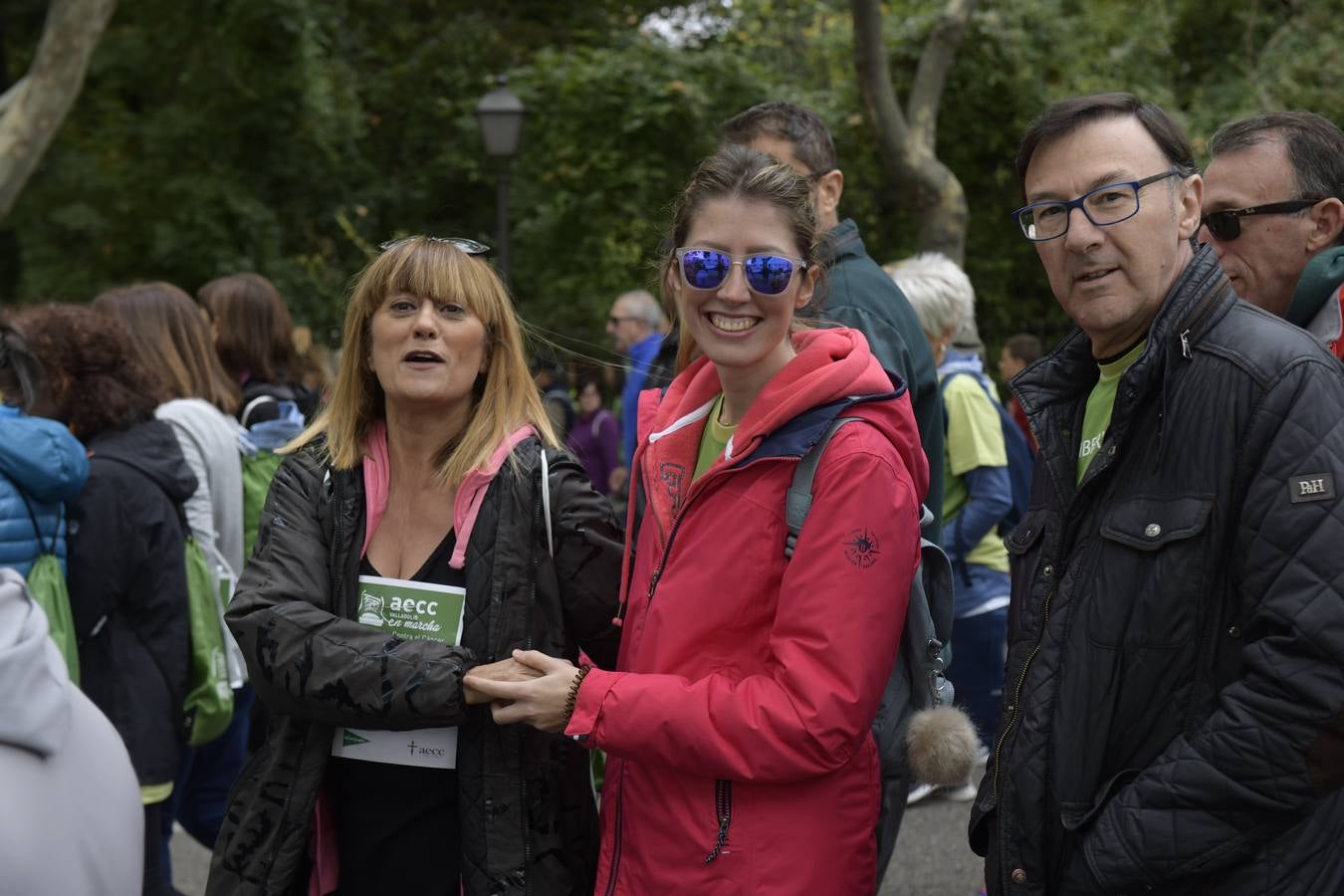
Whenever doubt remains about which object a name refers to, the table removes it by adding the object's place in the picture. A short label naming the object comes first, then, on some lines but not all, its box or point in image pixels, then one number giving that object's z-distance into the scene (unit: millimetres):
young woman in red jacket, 2281
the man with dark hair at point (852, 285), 3418
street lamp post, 11508
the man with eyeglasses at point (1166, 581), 1909
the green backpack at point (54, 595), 3990
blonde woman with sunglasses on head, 2629
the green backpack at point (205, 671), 4332
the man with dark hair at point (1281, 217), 2877
